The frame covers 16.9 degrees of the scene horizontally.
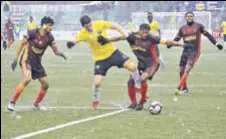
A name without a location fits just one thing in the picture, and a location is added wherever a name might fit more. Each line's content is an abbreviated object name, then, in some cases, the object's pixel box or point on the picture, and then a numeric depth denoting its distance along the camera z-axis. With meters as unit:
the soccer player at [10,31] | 44.03
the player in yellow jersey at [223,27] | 39.92
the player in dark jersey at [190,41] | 17.52
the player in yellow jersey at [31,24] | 35.98
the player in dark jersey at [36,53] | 13.79
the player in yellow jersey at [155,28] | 25.08
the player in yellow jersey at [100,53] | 13.93
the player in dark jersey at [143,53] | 14.17
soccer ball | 13.00
